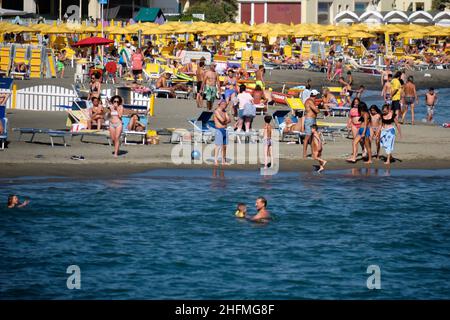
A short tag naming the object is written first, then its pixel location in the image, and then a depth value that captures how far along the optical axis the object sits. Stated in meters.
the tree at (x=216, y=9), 83.81
